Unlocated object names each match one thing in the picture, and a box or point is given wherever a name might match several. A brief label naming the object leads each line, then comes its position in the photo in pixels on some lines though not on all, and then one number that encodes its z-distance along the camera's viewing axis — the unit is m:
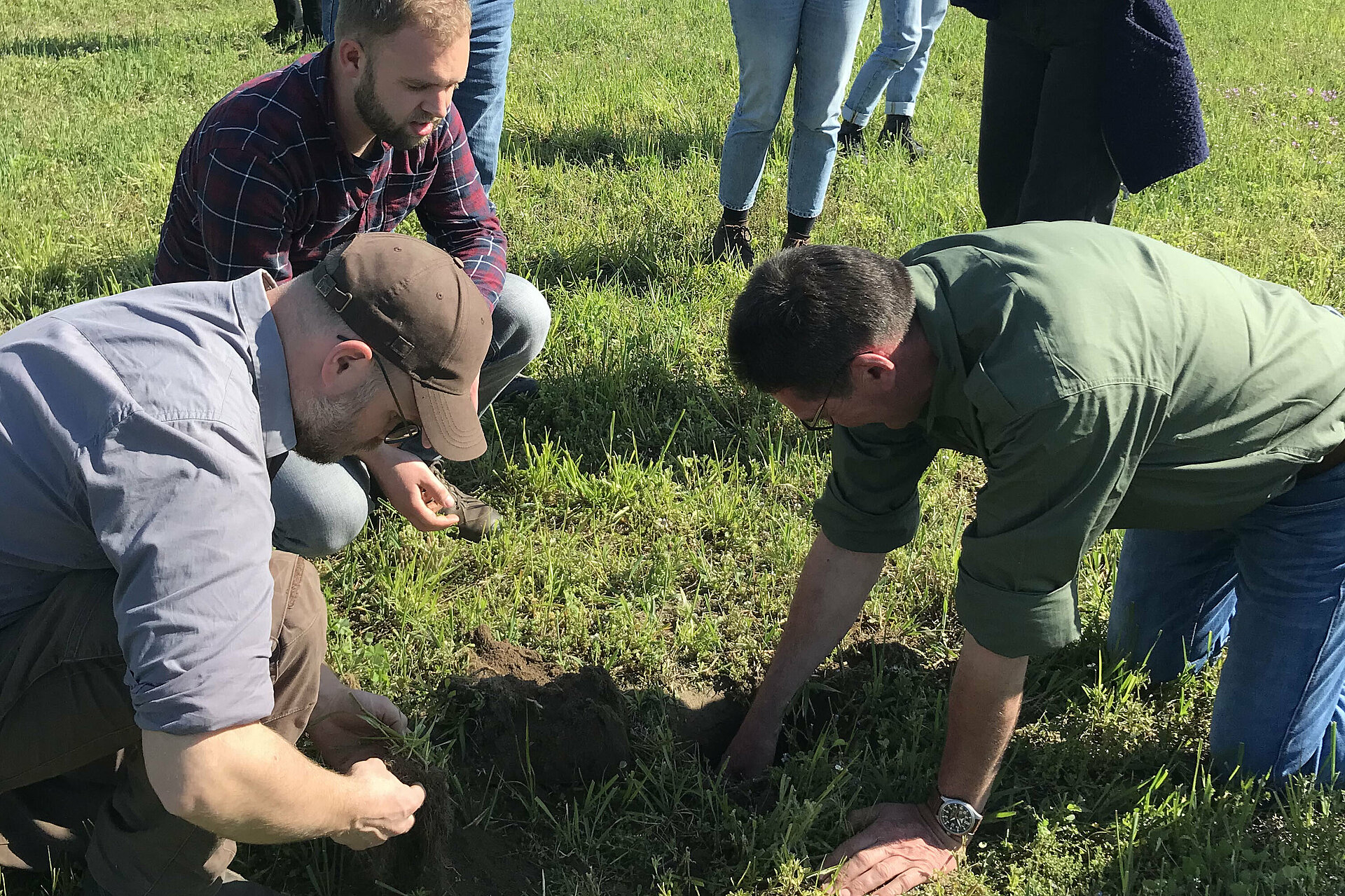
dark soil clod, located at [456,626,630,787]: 2.51
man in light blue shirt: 1.48
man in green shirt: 1.98
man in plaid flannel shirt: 2.64
